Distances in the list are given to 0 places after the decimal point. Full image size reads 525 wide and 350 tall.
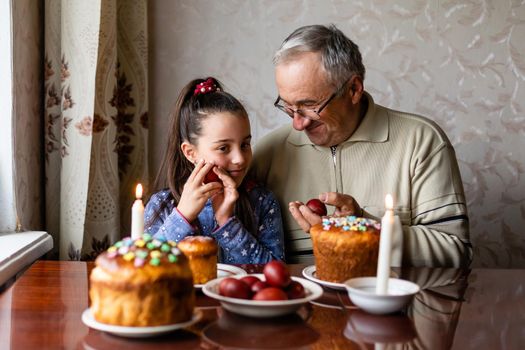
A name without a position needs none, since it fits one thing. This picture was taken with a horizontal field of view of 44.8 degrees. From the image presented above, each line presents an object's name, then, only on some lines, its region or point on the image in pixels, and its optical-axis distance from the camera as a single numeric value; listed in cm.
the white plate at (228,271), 134
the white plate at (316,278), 127
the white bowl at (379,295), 109
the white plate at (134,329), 95
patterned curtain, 198
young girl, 175
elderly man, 193
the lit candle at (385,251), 101
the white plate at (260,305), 104
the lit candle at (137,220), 108
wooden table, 98
